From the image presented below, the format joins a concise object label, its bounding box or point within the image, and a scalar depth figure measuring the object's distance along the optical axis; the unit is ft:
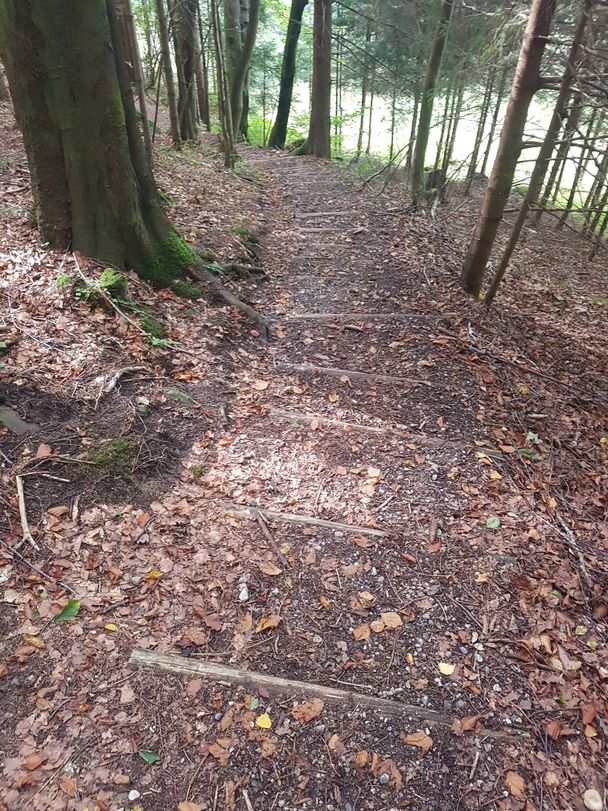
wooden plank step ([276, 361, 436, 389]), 18.11
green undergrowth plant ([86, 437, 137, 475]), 11.75
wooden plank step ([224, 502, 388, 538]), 12.06
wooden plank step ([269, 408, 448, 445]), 15.35
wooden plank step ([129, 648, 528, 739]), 8.64
